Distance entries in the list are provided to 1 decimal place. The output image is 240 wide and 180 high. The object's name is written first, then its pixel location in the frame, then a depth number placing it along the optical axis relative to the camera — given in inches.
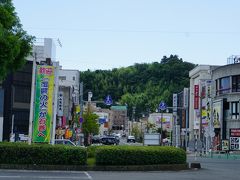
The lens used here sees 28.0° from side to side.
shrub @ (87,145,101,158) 1122.7
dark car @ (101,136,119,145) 2637.8
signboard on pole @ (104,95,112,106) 2107.5
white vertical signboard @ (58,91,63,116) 2544.3
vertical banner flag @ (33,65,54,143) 951.0
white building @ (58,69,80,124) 3427.7
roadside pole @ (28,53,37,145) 946.0
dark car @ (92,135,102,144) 3086.4
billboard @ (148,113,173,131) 5121.1
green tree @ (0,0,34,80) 835.4
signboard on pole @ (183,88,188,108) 3601.9
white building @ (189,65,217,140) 2962.6
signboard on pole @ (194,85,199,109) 3033.5
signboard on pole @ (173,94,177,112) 3742.6
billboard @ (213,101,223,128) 2659.9
